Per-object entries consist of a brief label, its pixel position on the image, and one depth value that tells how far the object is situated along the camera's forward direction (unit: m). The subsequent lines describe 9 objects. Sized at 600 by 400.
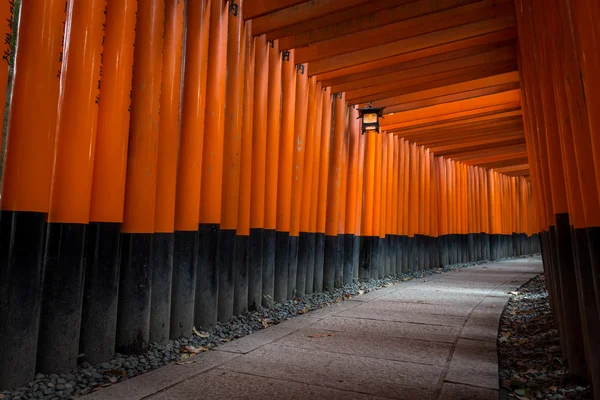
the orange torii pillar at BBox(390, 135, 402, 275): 10.51
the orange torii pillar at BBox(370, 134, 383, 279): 9.28
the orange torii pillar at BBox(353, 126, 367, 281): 8.62
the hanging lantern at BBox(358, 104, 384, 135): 7.98
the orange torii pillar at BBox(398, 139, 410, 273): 11.07
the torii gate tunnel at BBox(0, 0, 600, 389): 2.75
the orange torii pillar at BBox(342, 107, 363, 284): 8.20
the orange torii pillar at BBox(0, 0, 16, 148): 2.64
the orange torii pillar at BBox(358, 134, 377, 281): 9.02
